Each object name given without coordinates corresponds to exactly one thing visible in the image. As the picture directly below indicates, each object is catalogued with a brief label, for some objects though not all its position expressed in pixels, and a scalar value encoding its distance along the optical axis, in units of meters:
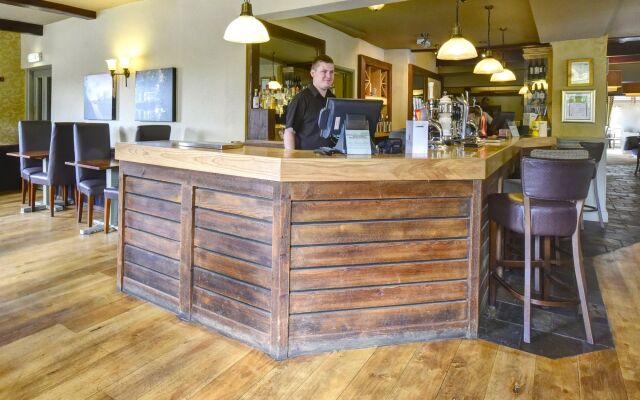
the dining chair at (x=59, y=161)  5.57
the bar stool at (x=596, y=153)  5.34
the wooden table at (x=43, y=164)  5.98
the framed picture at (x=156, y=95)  5.93
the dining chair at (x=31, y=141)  6.29
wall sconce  6.51
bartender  3.53
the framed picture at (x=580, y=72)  6.19
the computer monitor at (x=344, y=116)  2.66
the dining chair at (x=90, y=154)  5.20
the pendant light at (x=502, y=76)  7.70
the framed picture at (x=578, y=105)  6.24
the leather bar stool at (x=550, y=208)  2.52
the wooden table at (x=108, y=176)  4.90
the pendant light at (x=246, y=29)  3.69
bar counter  2.31
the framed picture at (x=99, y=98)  6.77
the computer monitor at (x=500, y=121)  5.91
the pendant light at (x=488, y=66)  6.26
